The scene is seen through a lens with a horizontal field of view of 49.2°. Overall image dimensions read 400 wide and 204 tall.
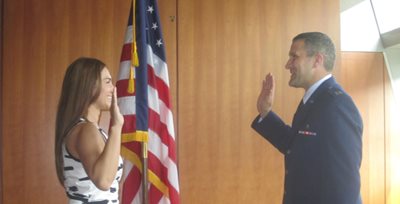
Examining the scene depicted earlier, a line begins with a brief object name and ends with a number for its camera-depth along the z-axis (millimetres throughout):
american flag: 2635
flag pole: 2471
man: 1887
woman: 1562
